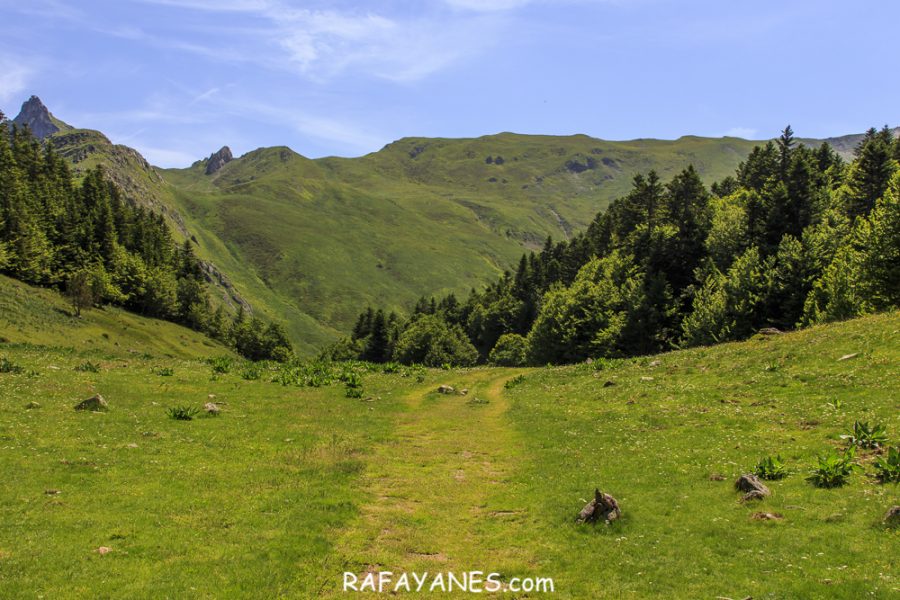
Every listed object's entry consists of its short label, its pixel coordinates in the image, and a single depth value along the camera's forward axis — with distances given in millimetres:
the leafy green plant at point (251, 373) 47022
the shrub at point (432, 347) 137375
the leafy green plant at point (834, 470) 16125
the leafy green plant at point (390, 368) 61891
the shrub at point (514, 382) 51906
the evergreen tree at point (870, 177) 86938
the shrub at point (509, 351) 124250
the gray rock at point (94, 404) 27516
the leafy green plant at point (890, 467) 15430
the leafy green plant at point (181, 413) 28531
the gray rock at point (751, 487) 16000
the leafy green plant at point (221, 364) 50562
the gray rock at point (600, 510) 16203
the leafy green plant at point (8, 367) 34062
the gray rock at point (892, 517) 12695
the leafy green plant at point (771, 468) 17594
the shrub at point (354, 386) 42625
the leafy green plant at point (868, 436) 18297
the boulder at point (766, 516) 14594
